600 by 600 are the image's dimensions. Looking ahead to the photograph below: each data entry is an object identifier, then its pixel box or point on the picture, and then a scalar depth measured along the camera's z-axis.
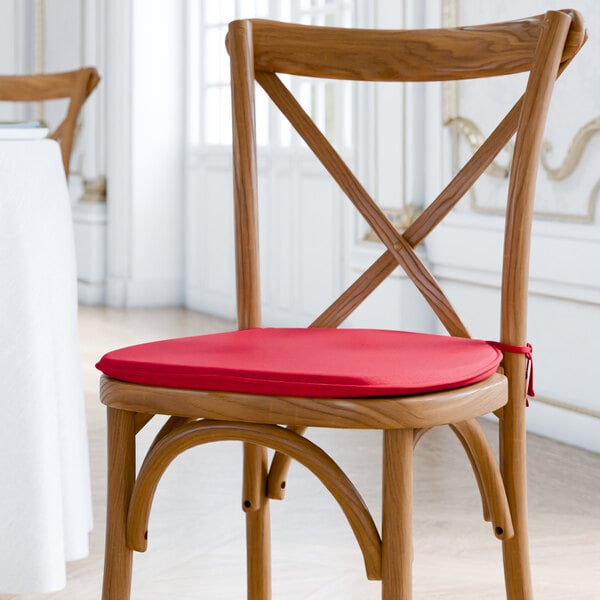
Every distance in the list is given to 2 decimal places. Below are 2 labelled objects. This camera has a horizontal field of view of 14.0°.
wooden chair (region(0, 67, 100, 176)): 3.39
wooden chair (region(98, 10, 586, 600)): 2.43
